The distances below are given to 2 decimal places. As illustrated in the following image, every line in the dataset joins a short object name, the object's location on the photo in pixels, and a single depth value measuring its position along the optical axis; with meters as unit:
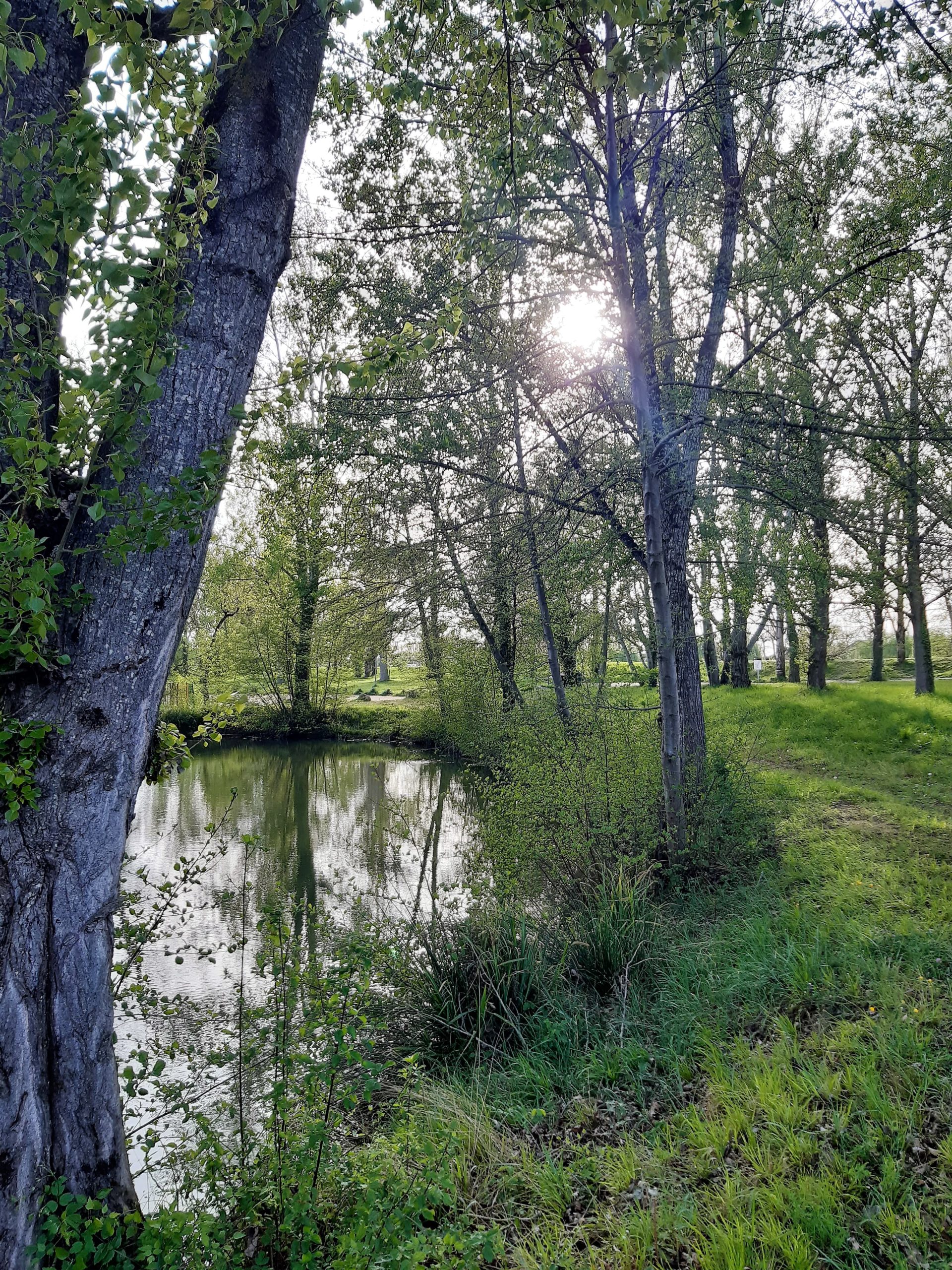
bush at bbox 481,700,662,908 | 5.79
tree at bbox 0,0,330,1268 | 1.70
